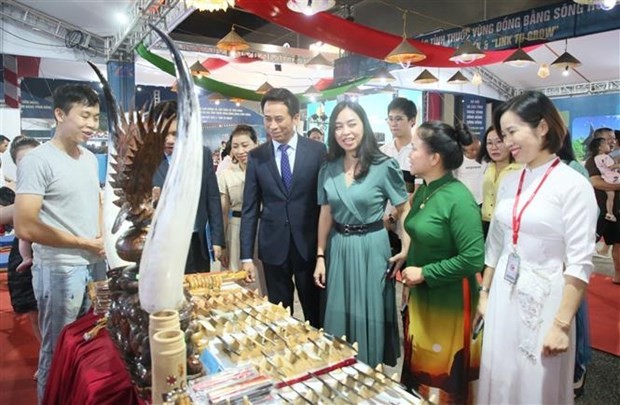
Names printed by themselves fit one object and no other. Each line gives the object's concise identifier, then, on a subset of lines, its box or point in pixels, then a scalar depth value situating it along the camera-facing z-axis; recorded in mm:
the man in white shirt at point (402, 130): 3205
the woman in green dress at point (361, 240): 1894
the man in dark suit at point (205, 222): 2428
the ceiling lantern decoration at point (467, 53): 4457
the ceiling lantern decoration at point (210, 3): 2975
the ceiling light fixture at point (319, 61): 5301
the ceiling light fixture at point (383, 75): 6242
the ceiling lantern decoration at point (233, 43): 4492
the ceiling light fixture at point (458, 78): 6695
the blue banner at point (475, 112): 10562
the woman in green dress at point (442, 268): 1631
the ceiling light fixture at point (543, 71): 6595
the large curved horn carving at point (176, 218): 888
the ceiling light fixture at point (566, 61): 5055
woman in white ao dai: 1350
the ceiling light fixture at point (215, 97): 7525
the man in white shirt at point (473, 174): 3854
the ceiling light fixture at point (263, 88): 6896
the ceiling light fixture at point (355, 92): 8031
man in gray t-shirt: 1752
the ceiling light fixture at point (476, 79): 7825
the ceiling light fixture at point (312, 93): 7237
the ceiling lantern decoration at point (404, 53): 4340
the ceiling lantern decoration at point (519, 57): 4648
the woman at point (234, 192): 3111
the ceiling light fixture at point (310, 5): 3109
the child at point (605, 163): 3826
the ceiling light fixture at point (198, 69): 5730
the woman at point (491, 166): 2936
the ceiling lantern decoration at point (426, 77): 6121
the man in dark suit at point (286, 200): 2102
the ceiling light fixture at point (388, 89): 8352
